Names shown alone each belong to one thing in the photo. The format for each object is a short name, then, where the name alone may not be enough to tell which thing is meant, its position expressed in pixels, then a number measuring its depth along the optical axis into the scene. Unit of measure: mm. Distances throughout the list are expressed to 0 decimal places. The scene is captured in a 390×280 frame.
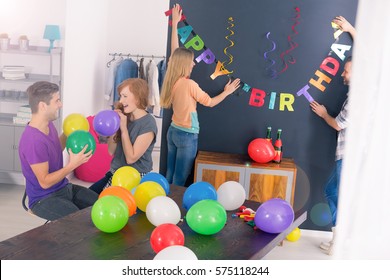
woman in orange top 4633
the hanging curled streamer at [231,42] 4777
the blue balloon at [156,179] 3277
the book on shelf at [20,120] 5793
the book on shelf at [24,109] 5793
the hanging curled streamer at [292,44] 4711
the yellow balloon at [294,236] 4723
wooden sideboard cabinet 4598
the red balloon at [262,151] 4664
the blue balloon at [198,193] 3105
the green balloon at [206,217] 2744
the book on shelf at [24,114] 5789
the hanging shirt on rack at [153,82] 6832
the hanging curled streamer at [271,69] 4793
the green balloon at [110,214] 2678
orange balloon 2932
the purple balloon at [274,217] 2871
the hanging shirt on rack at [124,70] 6773
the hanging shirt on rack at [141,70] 6857
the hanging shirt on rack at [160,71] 6941
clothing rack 7187
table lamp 5848
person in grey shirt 3857
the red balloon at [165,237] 2496
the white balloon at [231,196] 3207
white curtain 1684
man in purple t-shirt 3410
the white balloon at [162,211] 2814
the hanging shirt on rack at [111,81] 6828
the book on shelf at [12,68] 5820
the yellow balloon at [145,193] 3037
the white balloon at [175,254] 2307
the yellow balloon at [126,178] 3303
